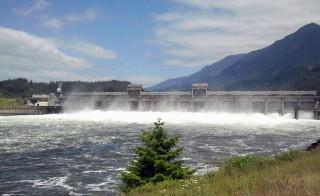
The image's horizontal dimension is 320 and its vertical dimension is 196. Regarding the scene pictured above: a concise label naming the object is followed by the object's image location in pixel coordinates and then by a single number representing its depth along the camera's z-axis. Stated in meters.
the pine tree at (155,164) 18.55
